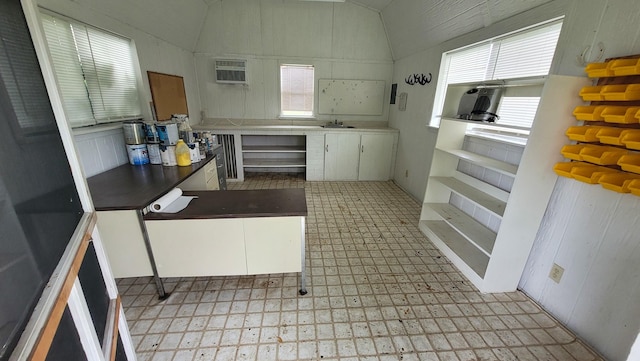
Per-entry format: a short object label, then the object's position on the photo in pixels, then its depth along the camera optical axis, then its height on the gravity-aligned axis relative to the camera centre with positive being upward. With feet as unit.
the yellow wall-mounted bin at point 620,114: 4.25 +0.02
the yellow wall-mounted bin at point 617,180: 4.38 -1.14
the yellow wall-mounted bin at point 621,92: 4.21 +0.40
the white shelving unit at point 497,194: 5.33 -2.35
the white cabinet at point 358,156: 14.71 -2.81
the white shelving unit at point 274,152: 15.79 -2.87
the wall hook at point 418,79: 11.68 +1.48
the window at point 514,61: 6.42 +1.52
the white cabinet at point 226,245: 5.55 -3.15
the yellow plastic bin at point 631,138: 4.10 -0.36
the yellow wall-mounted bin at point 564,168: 5.28 -1.13
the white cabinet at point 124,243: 5.22 -2.98
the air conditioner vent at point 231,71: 14.42 +1.87
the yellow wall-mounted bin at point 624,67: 4.15 +0.81
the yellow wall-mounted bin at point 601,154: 4.55 -0.71
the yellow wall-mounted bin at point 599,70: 4.56 +0.81
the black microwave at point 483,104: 7.04 +0.21
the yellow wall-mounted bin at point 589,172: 4.75 -1.09
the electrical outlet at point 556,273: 5.75 -3.59
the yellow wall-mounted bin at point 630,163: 4.16 -0.77
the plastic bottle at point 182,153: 7.98 -1.58
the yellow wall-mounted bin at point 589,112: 4.72 +0.04
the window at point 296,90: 15.40 +0.94
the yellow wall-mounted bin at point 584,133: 4.79 -0.36
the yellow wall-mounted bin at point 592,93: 4.73 +0.40
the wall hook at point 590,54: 5.02 +1.21
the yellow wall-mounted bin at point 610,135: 4.38 -0.35
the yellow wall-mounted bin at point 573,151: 5.08 -0.74
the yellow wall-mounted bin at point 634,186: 4.17 -1.15
